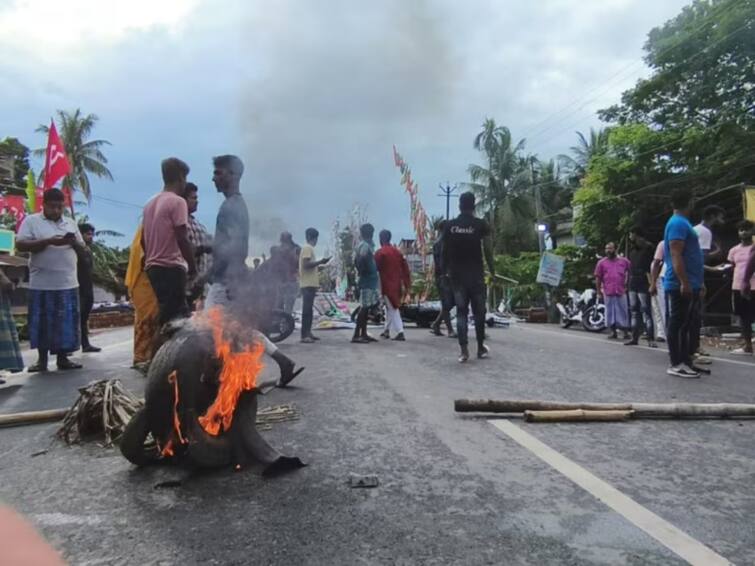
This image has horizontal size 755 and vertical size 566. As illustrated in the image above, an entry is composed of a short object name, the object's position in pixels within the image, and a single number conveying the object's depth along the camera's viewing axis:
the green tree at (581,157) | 37.16
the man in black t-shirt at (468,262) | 7.11
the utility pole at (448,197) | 43.38
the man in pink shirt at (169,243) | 4.21
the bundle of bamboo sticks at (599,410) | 3.85
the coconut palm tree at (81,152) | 33.41
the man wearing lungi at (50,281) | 6.06
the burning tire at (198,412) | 2.79
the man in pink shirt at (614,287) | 10.62
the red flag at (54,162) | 11.45
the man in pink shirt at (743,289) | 7.97
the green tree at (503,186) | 38.28
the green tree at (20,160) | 25.51
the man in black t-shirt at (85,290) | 7.41
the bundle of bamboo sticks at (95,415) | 3.52
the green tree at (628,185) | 17.98
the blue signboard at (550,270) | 16.89
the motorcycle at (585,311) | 13.02
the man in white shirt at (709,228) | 7.55
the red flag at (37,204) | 15.52
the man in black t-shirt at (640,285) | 8.98
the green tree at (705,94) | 16.09
